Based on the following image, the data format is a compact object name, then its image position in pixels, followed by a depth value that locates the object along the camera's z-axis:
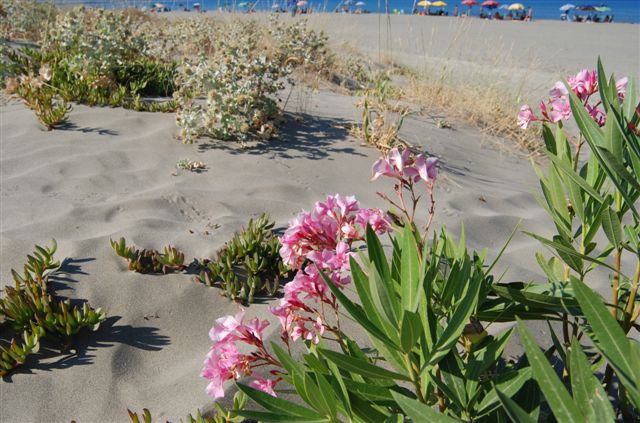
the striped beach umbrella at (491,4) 40.41
